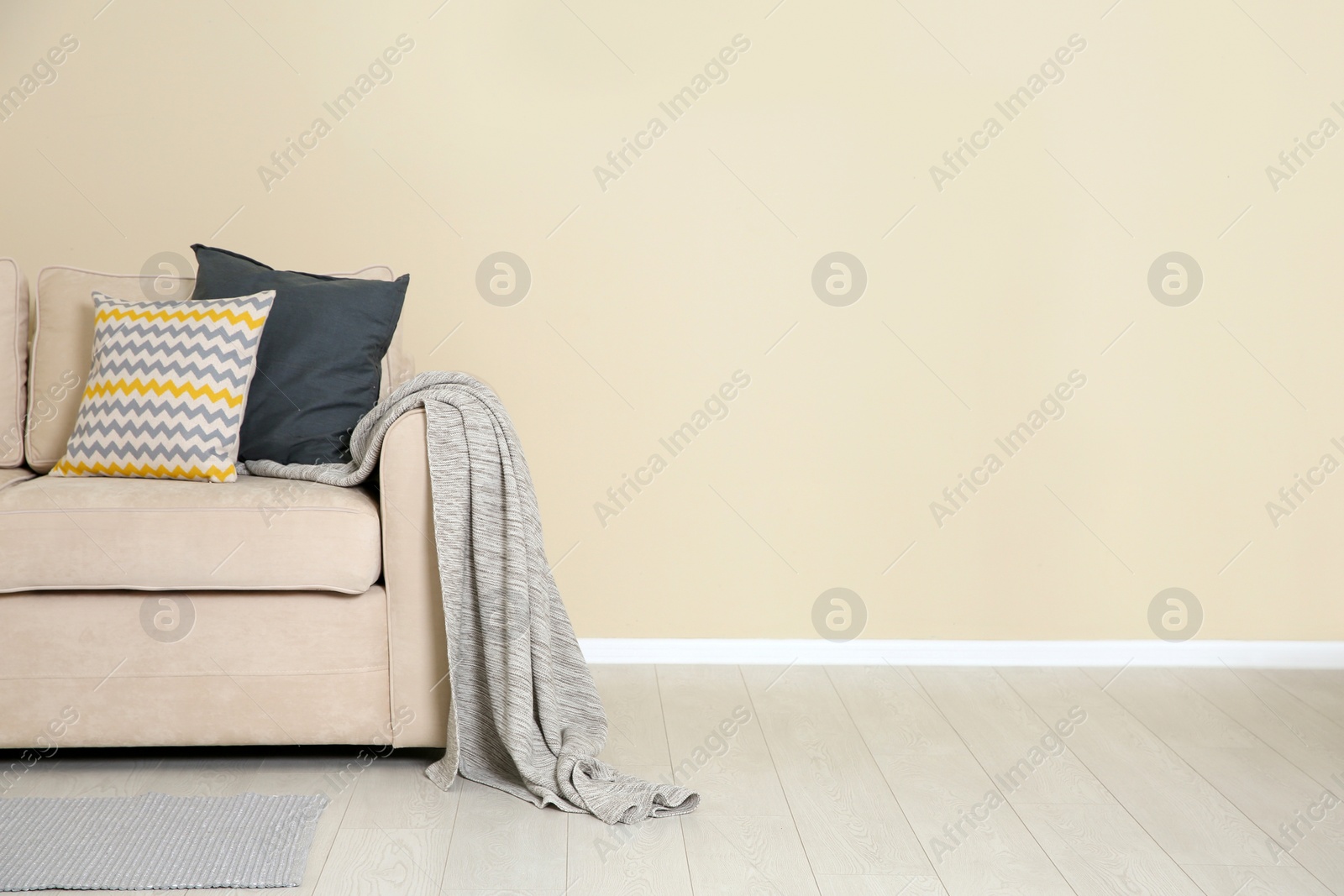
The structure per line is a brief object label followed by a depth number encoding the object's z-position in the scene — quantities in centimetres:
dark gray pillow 228
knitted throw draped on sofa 197
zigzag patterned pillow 211
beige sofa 193
